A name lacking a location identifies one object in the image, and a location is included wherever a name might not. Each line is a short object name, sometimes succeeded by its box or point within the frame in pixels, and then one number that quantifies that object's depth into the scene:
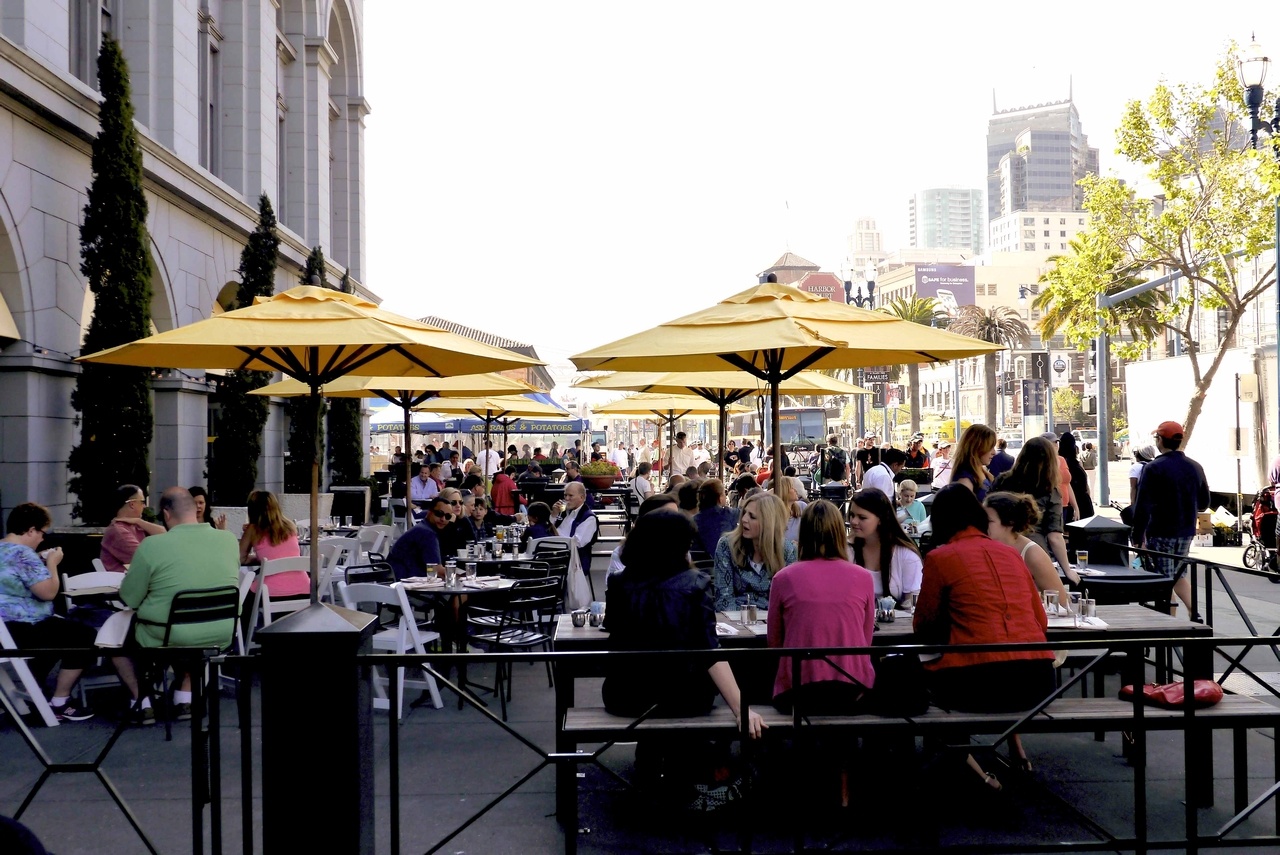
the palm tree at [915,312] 62.91
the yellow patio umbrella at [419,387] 13.38
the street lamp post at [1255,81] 16.88
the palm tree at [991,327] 66.69
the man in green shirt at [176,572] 7.60
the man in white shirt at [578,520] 12.31
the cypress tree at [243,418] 19.64
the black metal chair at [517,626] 8.42
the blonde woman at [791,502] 9.40
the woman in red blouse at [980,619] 5.59
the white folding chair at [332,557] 10.53
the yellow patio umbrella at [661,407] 21.23
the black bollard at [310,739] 4.29
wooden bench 5.19
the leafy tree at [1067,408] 105.81
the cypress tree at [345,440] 28.14
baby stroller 15.77
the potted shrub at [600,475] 25.94
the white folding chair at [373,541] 12.91
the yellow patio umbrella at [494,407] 20.05
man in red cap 10.45
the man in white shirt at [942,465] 18.83
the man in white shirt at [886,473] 16.47
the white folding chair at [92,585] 8.40
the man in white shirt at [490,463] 22.21
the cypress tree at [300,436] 23.55
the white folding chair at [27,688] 7.59
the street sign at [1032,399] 39.34
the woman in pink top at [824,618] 5.61
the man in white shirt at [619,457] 39.75
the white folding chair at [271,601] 8.86
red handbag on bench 5.58
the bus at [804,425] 55.12
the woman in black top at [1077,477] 13.23
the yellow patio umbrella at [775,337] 7.84
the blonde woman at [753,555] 7.37
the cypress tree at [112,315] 13.38
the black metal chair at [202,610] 7.62
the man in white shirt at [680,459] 22.29
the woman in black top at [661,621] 5.55
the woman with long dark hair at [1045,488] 8.26
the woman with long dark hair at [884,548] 7.23
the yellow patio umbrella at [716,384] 13.37
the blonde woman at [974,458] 9.20
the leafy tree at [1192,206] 21.25
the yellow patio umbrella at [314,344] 7.61
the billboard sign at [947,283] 141.88
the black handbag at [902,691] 5.53
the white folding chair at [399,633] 8.01
